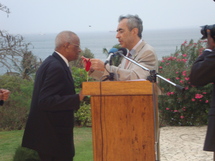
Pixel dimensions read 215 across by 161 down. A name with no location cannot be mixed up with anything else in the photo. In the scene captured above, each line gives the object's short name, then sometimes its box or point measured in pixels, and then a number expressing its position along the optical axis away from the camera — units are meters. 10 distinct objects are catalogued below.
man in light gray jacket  3.90
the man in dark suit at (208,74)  3.12
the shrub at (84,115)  9.85
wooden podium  3.41
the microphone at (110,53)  3.52
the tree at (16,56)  10.38
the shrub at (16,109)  9.53
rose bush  9.26
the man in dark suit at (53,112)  3.73
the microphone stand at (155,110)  3.21
